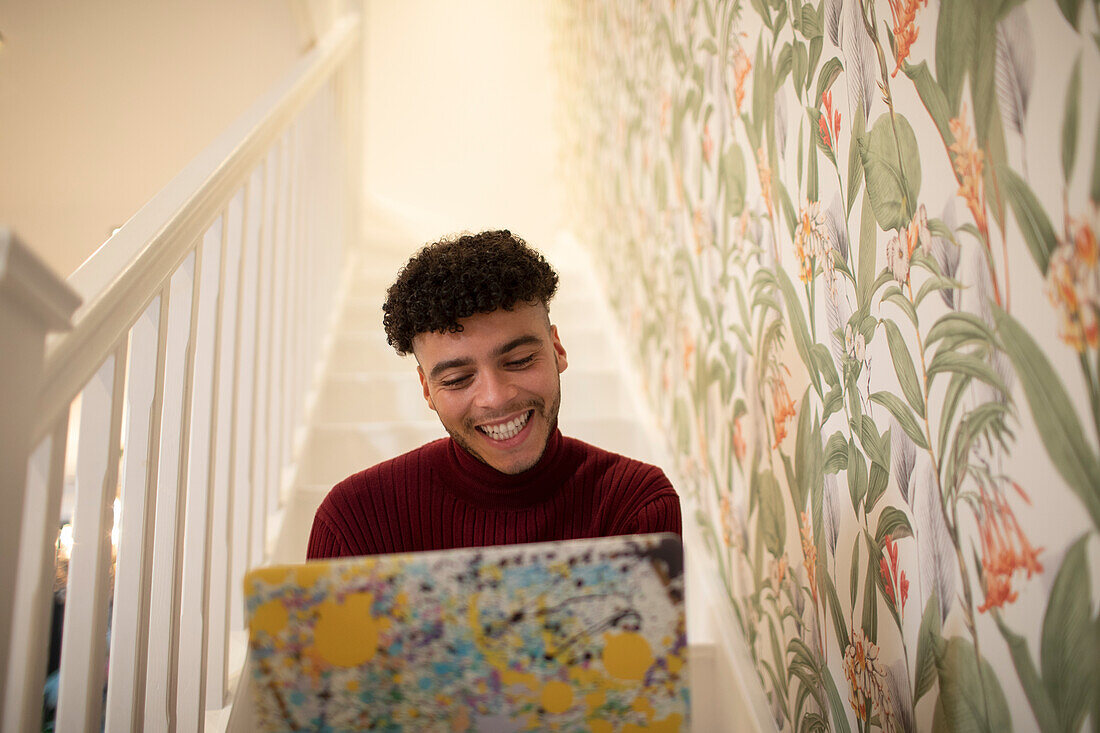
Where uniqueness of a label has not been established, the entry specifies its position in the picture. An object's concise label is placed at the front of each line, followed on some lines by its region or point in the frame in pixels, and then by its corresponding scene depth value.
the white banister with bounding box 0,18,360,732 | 0.68
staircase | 2.00
